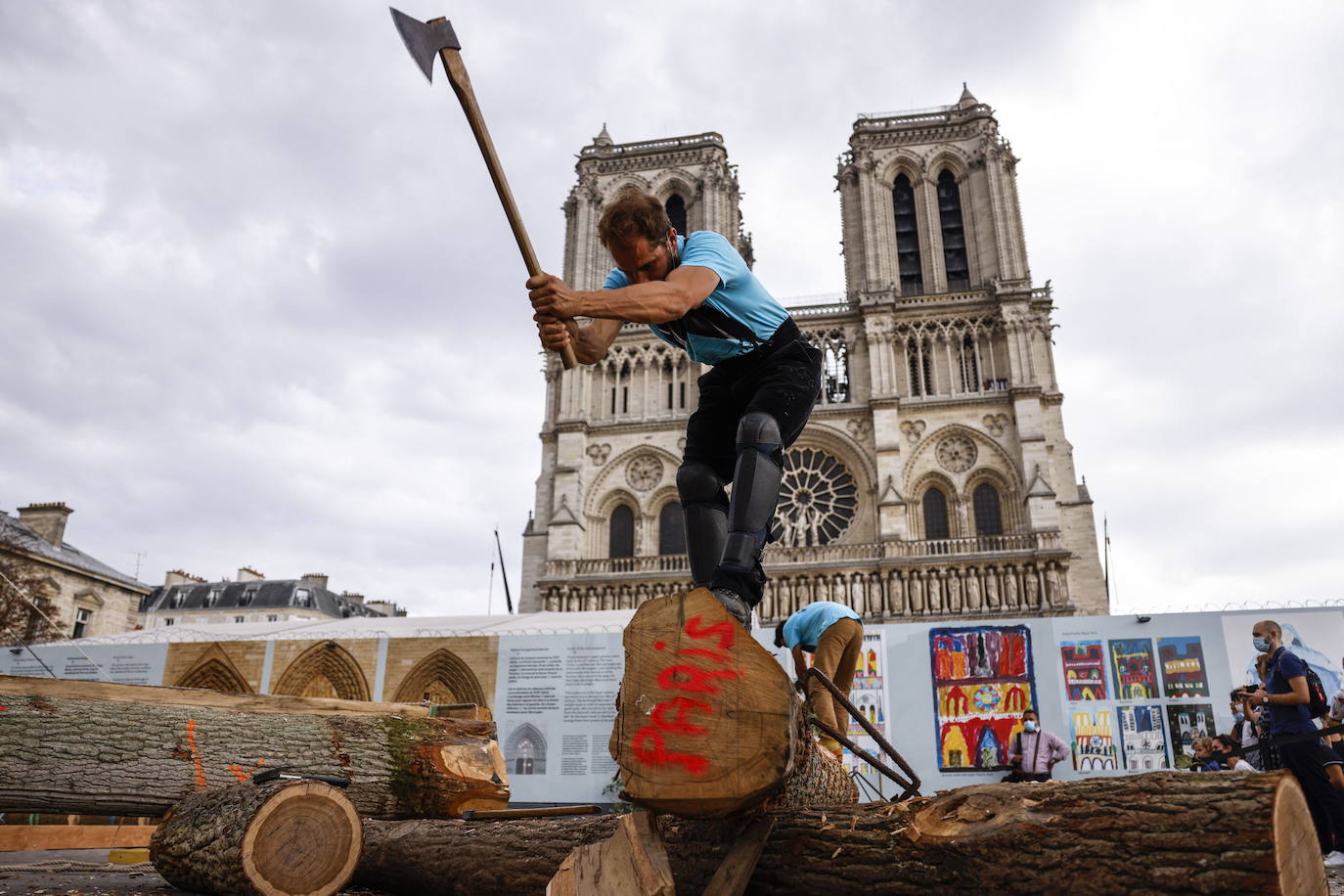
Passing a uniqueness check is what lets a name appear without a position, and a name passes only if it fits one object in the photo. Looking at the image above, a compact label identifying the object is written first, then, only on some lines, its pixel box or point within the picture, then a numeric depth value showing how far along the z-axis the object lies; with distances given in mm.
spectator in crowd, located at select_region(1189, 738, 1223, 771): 7629
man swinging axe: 2379
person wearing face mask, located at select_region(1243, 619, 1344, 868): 4926
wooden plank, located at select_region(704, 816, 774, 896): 2027
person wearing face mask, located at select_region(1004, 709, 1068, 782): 8164
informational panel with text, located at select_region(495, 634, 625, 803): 10523
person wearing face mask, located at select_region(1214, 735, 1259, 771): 6895
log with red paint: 1934
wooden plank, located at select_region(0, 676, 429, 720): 4398
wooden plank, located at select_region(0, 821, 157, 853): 5402
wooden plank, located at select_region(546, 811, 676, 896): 1973
